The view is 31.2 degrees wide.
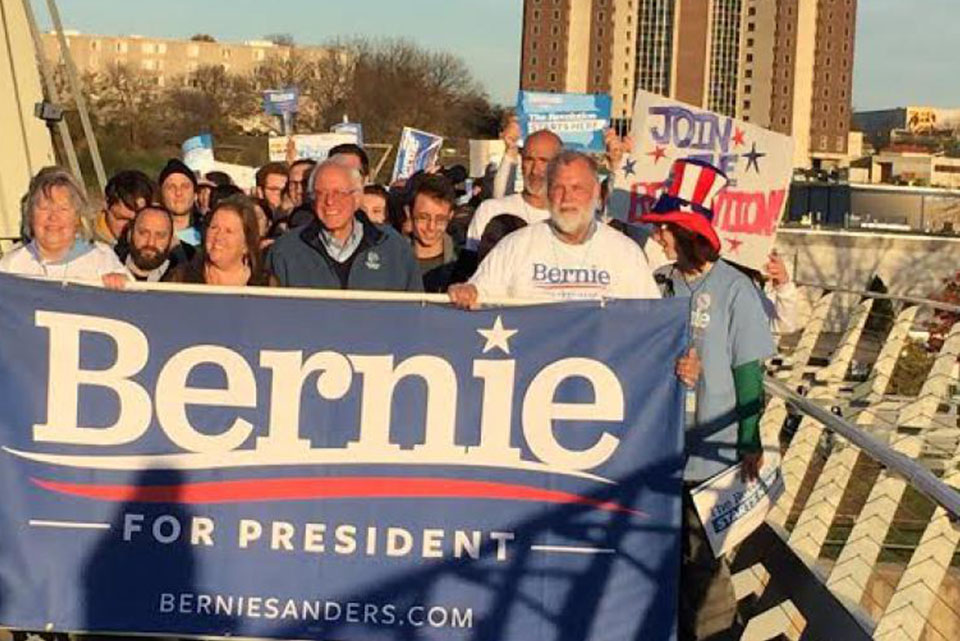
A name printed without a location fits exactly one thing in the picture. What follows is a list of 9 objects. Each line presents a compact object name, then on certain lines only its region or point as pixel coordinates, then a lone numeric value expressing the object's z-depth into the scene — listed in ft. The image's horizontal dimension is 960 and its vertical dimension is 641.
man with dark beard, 24.34
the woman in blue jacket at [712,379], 20.40
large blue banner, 19.25
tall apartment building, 578.66
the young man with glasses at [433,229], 25.35
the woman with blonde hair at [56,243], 21.01
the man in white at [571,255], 19.95
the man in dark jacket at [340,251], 22.07
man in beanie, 29.78
